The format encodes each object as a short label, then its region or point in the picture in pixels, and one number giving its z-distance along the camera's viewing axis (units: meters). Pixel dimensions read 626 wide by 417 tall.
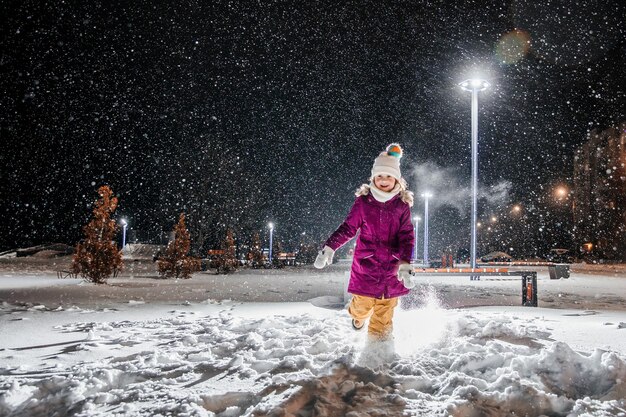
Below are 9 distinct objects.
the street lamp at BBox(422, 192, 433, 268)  23.33
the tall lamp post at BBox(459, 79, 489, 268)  12.99
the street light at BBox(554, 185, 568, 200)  74.16
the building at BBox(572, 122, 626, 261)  59.78
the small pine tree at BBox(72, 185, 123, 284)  15.98
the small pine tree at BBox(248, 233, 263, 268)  35.94
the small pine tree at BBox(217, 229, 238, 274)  27.25
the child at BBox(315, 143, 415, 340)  4.75
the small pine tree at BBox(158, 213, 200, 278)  21.19
